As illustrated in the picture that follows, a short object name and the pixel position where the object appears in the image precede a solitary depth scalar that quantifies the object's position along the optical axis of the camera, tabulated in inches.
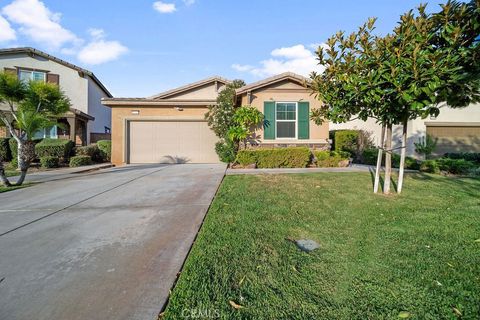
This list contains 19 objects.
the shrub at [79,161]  475.5
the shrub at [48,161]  451.4
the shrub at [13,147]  497.7
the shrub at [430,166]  346.3
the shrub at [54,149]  493.0
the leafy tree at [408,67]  144.0
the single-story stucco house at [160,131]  507.8
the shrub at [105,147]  563.5
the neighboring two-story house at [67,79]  626.9
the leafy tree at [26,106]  291.9
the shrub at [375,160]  379.2
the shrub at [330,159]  403.9
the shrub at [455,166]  336.2
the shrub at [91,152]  524.9
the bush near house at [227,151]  458.0
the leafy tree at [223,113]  462.9
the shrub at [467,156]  480.4
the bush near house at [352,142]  490.0
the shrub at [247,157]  397.0
